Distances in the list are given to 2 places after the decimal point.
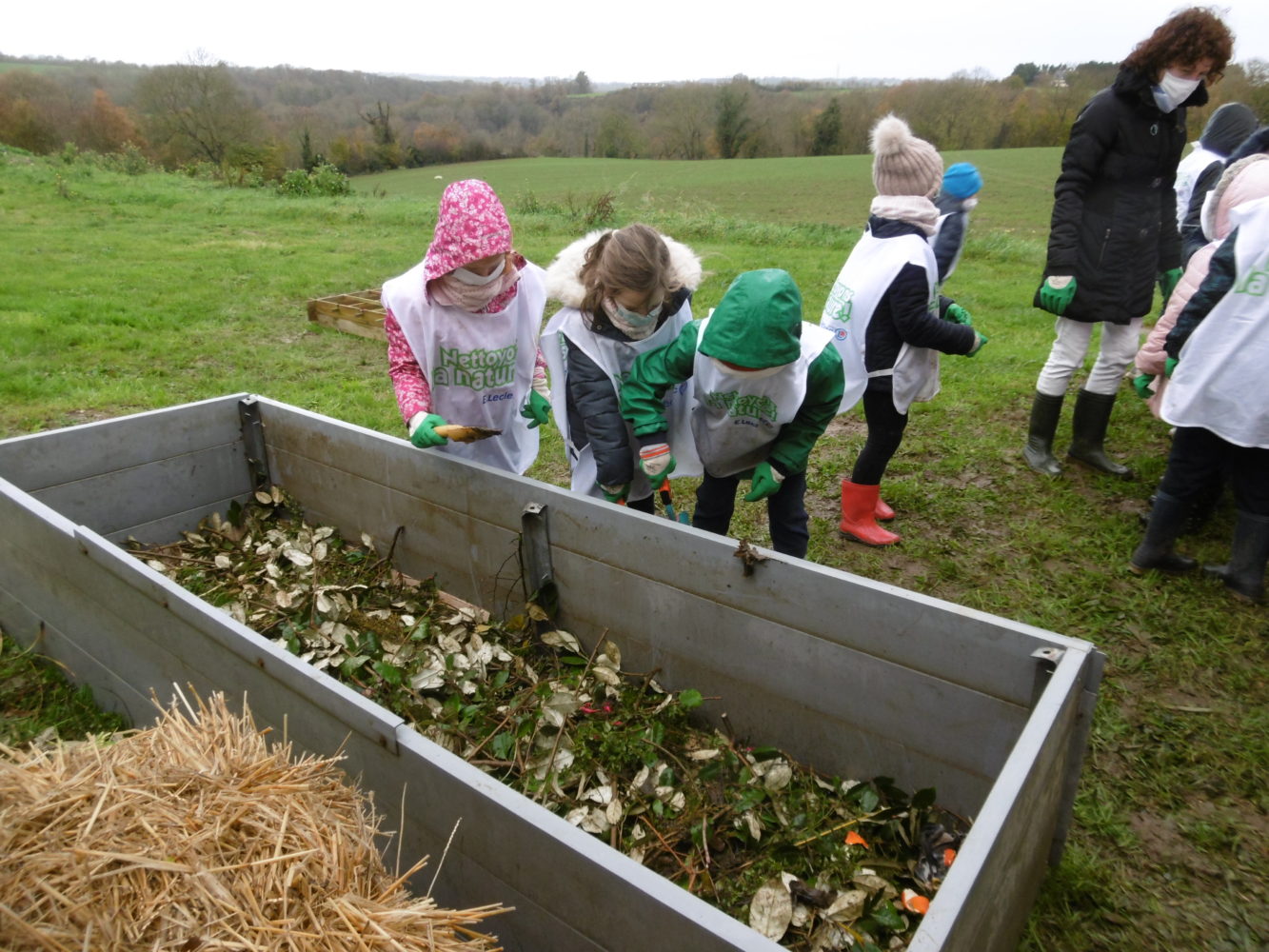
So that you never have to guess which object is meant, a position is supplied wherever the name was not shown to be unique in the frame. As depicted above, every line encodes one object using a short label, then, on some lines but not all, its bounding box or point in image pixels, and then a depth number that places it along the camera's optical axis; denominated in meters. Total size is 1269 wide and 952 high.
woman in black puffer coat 3.55
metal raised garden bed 1.42
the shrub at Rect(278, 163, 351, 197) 20.08
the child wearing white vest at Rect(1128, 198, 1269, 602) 2.87
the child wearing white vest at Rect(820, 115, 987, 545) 3.29
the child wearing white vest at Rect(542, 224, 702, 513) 2.55
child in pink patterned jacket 2.67
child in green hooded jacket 2.32
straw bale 1.08
